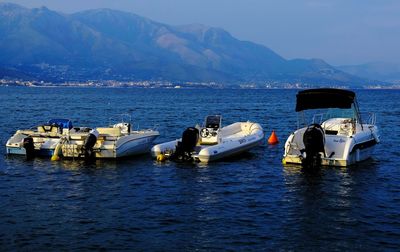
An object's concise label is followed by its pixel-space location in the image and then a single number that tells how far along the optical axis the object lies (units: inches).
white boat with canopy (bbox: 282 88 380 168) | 1015.6
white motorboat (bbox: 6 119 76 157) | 1142.3
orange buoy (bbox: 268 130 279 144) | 1451.8
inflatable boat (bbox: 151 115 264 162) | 1103.6
